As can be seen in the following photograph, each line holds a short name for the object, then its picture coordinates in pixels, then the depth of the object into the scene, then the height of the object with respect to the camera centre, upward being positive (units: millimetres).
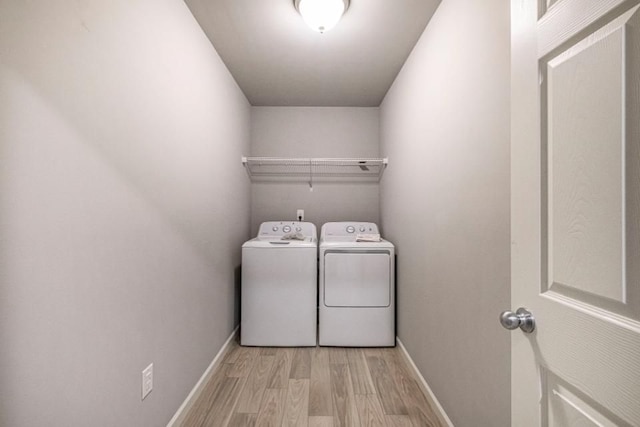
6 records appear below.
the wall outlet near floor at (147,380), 1270 -719
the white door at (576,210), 511 +5
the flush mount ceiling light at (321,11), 1599 +1100
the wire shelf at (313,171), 3283 +467
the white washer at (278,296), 2535 -703
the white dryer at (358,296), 2521 -701
